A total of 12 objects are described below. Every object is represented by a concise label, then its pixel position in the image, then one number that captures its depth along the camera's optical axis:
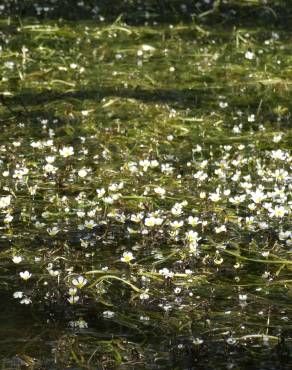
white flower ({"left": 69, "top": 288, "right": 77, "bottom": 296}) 12.44
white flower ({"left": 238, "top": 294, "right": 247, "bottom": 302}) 12.73
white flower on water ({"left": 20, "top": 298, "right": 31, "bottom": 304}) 12.55
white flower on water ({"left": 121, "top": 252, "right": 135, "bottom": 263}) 13.52
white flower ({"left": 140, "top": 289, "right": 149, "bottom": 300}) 12.77
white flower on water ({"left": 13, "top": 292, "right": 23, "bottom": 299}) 12.74
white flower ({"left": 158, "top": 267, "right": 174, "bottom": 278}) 13.11
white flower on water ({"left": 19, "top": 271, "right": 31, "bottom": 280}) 12.90
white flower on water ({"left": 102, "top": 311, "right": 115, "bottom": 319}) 12.23
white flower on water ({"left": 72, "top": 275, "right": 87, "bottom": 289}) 12.79
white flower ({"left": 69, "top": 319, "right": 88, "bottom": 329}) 11.89
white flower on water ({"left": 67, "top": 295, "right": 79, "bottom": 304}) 12.38
